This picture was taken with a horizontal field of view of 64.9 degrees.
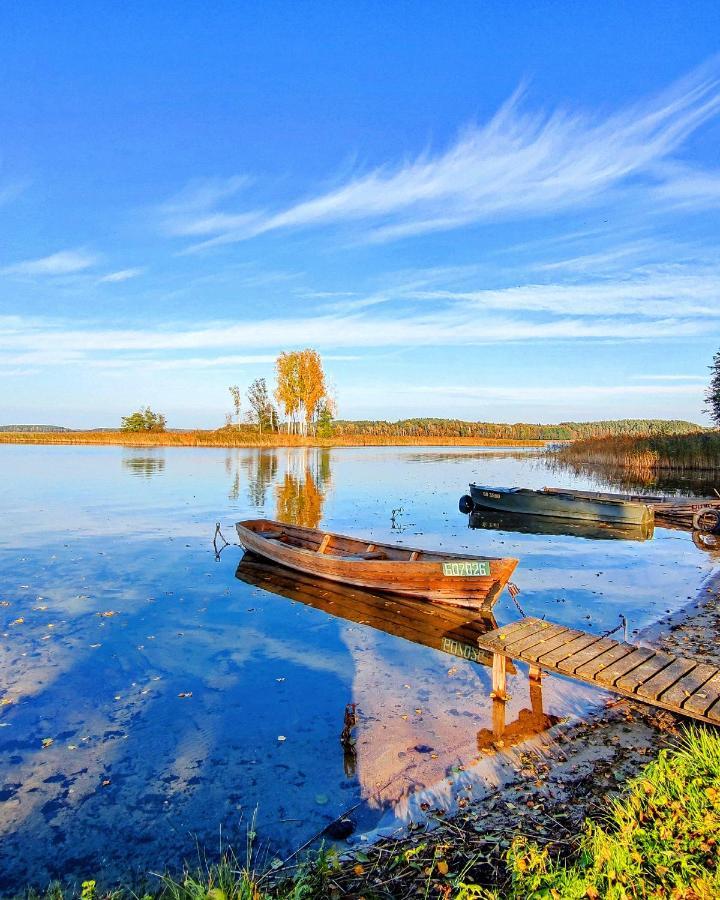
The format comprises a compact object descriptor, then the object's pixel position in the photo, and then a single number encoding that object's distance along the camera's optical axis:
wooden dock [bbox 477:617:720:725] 5.77
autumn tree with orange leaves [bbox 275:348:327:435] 86.50
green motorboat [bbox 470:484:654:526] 22.39
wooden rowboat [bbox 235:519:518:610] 11.30
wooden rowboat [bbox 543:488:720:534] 23.22
